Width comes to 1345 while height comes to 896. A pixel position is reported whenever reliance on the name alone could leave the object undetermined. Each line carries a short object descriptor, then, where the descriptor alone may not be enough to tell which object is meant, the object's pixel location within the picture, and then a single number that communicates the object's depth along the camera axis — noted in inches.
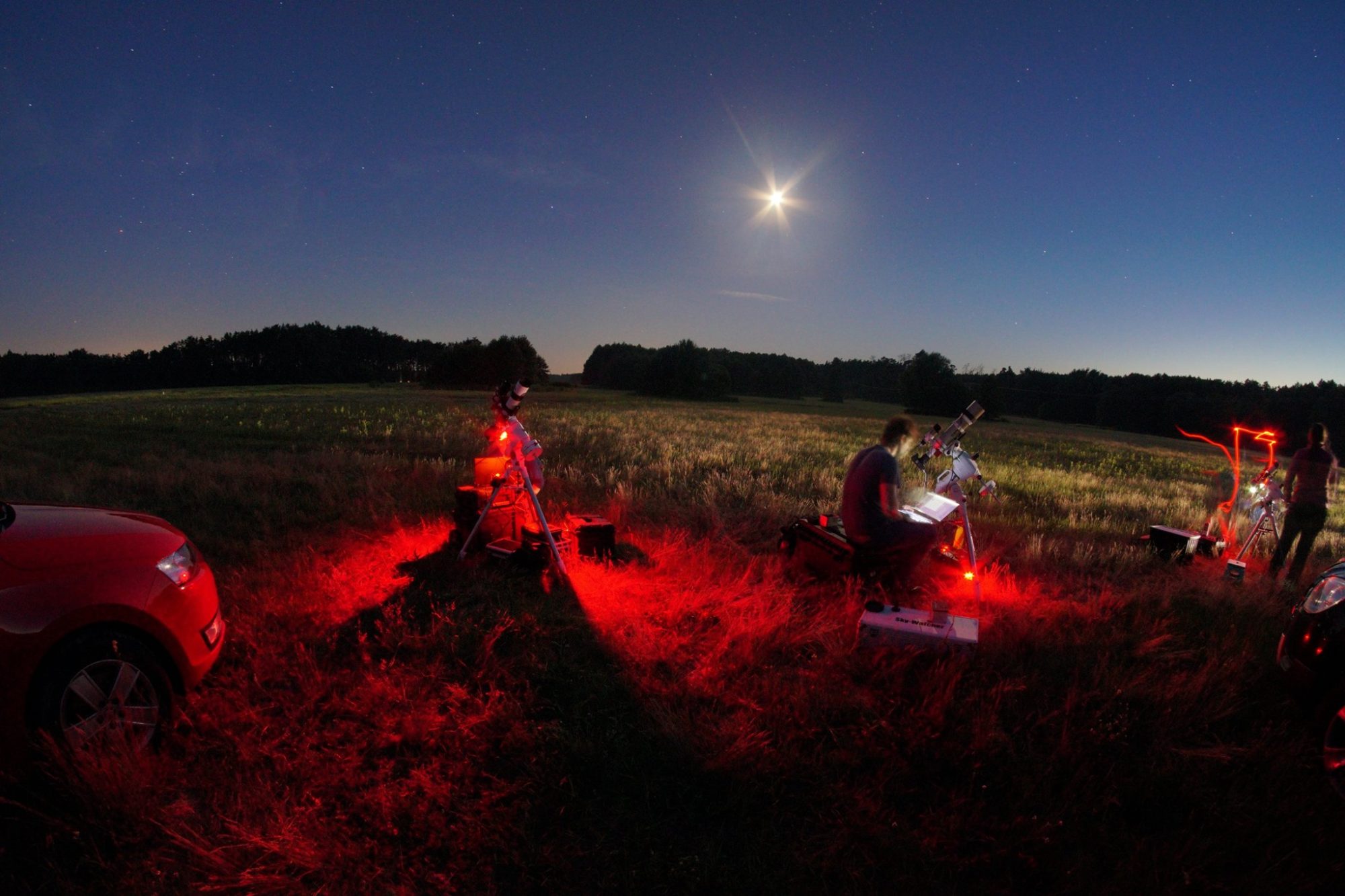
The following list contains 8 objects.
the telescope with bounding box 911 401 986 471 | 226.8
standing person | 291.0
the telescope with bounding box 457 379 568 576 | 237.5
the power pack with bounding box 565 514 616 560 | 270.7
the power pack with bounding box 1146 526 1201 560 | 327.3
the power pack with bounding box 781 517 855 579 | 243.3
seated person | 227.1
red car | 108.8
